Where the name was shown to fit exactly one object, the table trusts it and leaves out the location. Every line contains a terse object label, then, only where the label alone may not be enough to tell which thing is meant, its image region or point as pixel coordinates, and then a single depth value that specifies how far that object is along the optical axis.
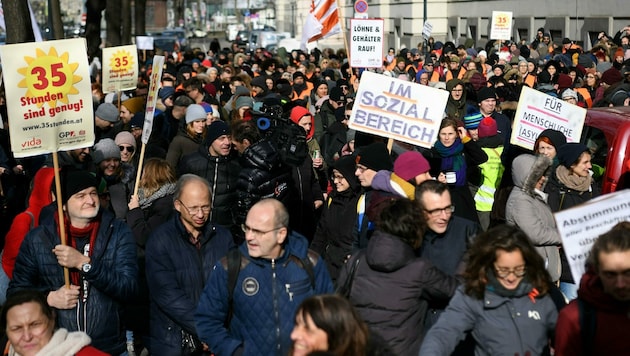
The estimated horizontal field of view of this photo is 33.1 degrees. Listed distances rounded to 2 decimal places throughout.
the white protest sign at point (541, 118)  9.02
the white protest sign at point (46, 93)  6.30
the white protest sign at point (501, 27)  25.64
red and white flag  16.20
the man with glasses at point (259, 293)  5.11
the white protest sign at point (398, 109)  8.34
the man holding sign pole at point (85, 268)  5.73
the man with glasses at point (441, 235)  5.77
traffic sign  18.25
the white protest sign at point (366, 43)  14.07
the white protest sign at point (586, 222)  4.75
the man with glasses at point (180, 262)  5.80
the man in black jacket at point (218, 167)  8.33
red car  8.09
